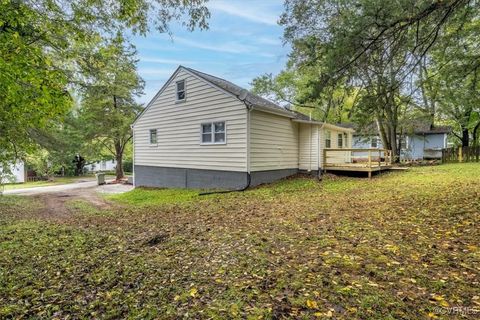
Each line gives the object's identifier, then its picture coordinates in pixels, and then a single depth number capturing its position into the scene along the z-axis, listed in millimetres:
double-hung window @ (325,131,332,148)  16025
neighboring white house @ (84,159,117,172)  43094
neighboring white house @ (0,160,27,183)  30820
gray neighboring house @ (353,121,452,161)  27672
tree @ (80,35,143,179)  22625
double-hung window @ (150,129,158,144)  16406
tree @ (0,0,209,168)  4449
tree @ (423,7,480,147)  7450
